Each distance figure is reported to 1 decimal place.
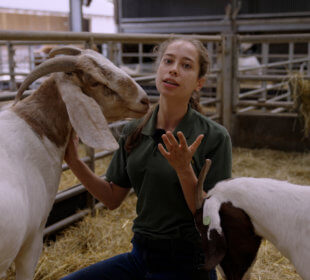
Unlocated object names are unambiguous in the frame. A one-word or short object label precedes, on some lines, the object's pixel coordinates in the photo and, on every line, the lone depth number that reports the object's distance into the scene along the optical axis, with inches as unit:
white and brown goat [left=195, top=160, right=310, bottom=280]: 61.7
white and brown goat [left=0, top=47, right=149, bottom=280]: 65.0
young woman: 79.3
